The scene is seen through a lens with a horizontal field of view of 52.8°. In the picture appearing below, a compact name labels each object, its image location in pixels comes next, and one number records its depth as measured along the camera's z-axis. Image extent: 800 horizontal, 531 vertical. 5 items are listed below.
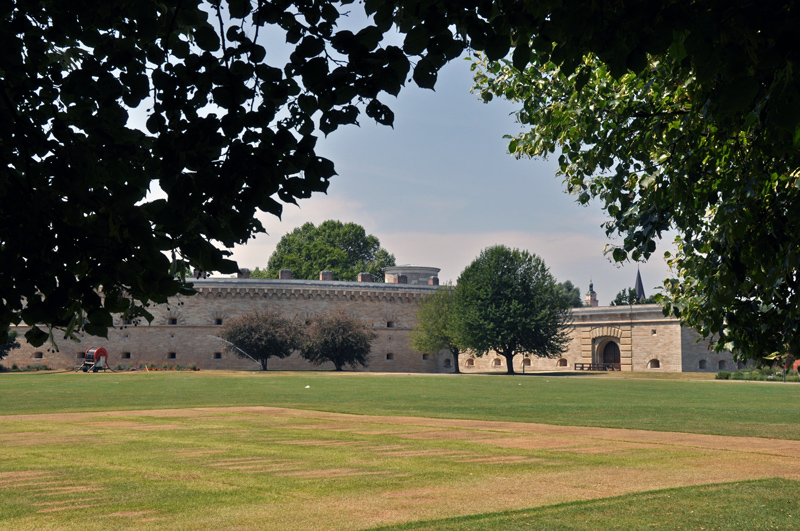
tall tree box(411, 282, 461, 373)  67.62
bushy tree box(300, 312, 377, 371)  65.06
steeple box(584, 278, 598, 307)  103.31
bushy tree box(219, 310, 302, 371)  64.31
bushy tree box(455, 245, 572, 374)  60.62
